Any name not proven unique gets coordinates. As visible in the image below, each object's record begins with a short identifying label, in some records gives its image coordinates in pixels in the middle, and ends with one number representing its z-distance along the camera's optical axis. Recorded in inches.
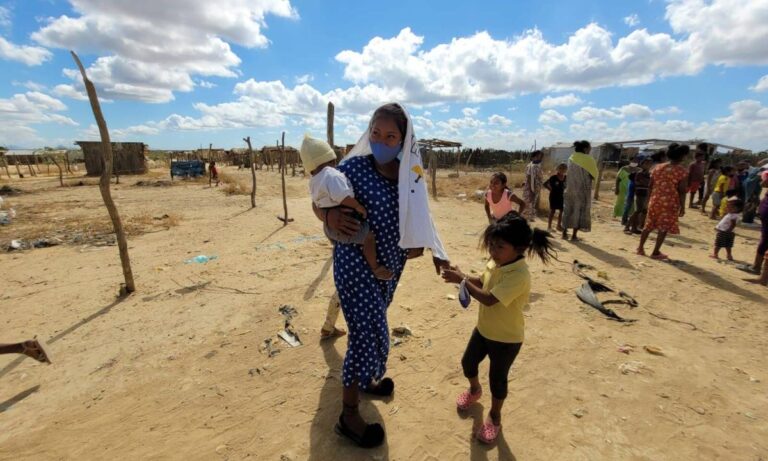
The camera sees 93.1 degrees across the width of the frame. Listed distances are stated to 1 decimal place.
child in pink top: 168.7
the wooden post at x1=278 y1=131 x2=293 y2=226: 346.7
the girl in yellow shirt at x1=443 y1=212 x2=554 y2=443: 72.6
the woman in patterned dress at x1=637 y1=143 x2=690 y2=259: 209.8
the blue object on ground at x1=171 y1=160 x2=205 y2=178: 876.4
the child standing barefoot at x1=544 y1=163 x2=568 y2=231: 287.1
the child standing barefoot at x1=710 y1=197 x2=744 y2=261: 217.3
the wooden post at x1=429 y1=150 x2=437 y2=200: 541.8
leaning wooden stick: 161.3
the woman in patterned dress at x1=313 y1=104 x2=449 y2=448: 71.5
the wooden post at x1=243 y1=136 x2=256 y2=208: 463.2
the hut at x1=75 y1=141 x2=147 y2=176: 885.2
